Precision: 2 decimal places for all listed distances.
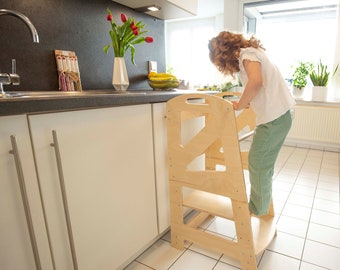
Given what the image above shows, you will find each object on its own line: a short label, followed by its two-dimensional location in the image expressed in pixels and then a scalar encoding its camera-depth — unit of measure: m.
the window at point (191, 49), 5.45
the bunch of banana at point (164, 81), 1.65
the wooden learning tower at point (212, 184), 1.03
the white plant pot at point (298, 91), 3.43
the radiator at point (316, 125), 3.16
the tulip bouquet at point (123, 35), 1.37
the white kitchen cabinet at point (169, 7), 1.60
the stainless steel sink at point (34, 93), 1.09
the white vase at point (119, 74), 1.42
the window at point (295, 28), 3.34
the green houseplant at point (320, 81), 3.17
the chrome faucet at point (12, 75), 0.91
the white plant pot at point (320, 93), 3.20
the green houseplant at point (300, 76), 3.31
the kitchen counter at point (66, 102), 0.63
